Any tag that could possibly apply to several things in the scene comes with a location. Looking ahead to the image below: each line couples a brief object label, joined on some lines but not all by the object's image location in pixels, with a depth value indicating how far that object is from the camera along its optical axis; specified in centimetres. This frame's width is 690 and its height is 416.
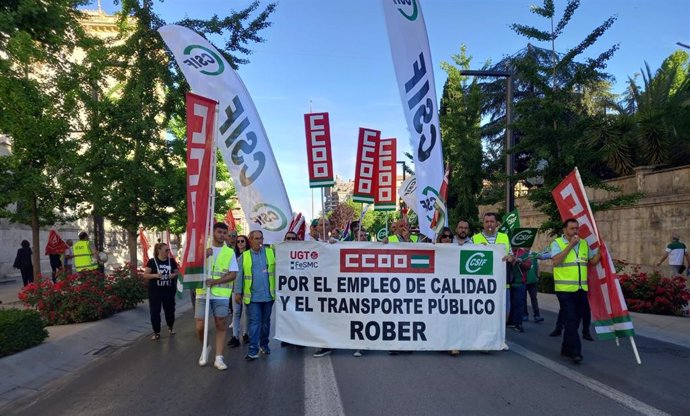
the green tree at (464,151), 2098
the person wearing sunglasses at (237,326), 853
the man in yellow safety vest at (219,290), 683
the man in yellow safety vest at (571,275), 713
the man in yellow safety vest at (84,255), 1337
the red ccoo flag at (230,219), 1860
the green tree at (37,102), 868
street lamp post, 1441
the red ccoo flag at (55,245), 1523
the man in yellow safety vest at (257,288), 739
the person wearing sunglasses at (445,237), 970
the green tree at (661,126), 1645
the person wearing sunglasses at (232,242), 1153
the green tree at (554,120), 1212
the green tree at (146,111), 1375
